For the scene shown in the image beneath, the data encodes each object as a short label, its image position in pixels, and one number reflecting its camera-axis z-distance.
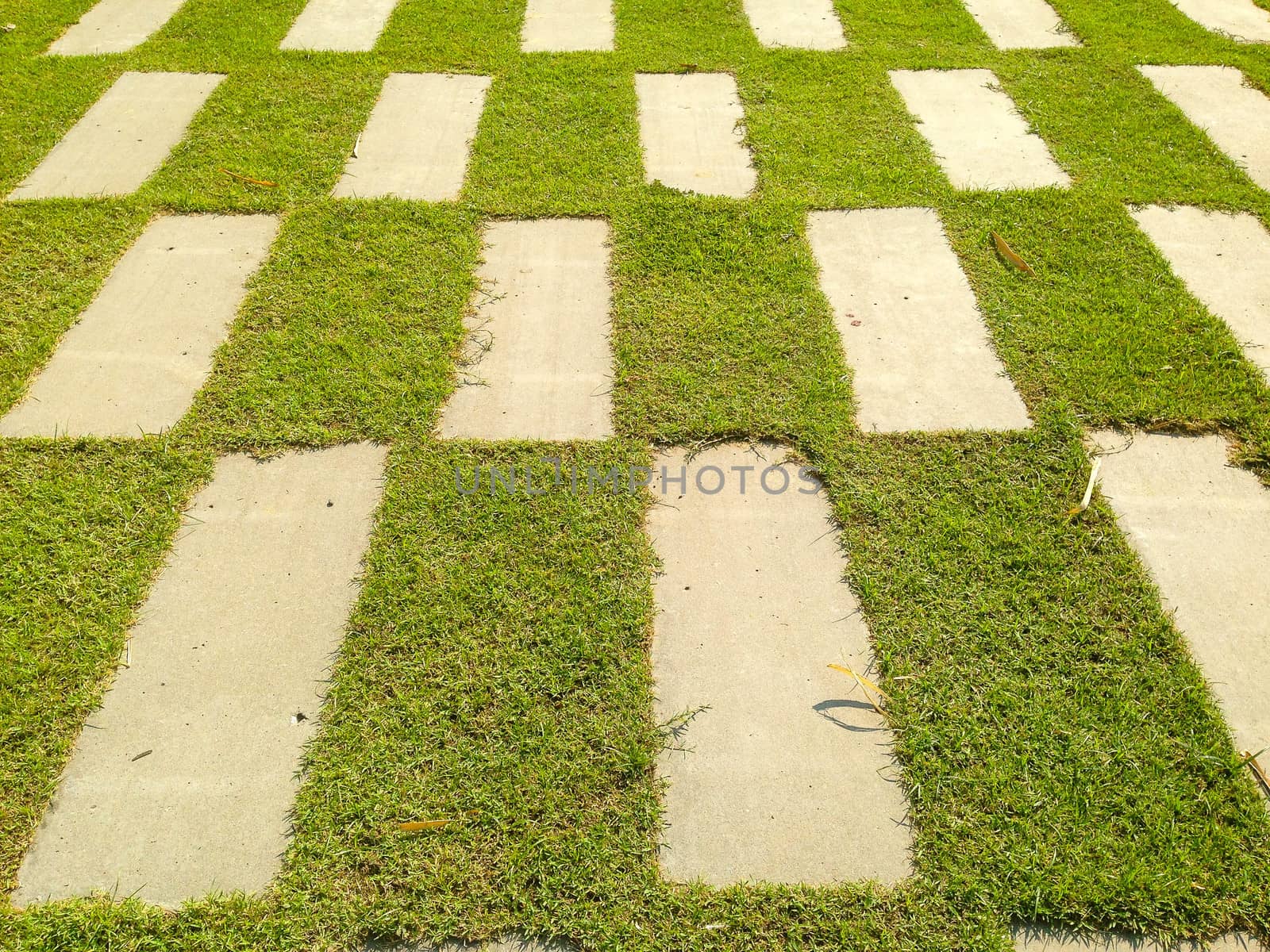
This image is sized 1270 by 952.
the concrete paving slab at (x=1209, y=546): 2.48
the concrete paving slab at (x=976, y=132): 4.30
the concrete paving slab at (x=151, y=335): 3.23
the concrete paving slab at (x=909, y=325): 3.22
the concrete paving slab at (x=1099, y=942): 2.02
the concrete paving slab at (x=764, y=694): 2.19
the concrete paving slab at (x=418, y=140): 4.30
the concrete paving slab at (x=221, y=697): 2.17
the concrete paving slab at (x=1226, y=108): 4.43
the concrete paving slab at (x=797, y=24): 5.38
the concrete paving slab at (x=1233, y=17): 5.43
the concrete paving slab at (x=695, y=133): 4.34
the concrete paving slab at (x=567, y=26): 5.41
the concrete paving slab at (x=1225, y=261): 3.51
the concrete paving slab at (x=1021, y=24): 5.36
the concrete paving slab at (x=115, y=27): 5.40
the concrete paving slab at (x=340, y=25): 5.43
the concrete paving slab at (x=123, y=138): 4.31
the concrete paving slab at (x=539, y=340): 3.21
